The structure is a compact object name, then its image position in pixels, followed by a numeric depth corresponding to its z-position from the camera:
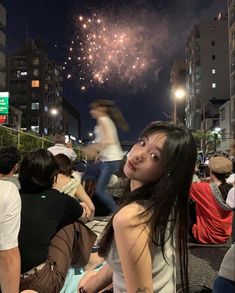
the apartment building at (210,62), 65.80
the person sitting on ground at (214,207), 3.95
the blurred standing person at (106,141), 4.35
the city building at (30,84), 64.20
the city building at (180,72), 84.86
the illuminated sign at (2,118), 23.88
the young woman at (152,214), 1.02
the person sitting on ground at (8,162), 2.18
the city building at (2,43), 31.54
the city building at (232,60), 41.96
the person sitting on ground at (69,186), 3.07
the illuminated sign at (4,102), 24.30
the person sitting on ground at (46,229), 1.84
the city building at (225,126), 43.23
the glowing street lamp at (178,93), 15.72
